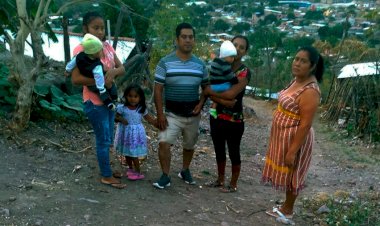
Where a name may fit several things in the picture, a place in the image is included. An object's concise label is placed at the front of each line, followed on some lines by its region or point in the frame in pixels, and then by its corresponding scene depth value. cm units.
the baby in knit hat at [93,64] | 352
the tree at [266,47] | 2292
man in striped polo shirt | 394
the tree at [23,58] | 459
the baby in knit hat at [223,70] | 390
